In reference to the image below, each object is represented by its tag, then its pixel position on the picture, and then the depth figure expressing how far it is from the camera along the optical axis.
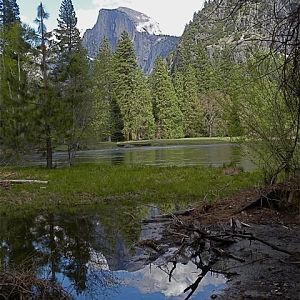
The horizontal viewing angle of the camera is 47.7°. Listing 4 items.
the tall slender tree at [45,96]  17.97
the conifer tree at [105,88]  40.51
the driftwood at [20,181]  13.72
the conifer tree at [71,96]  18.70
